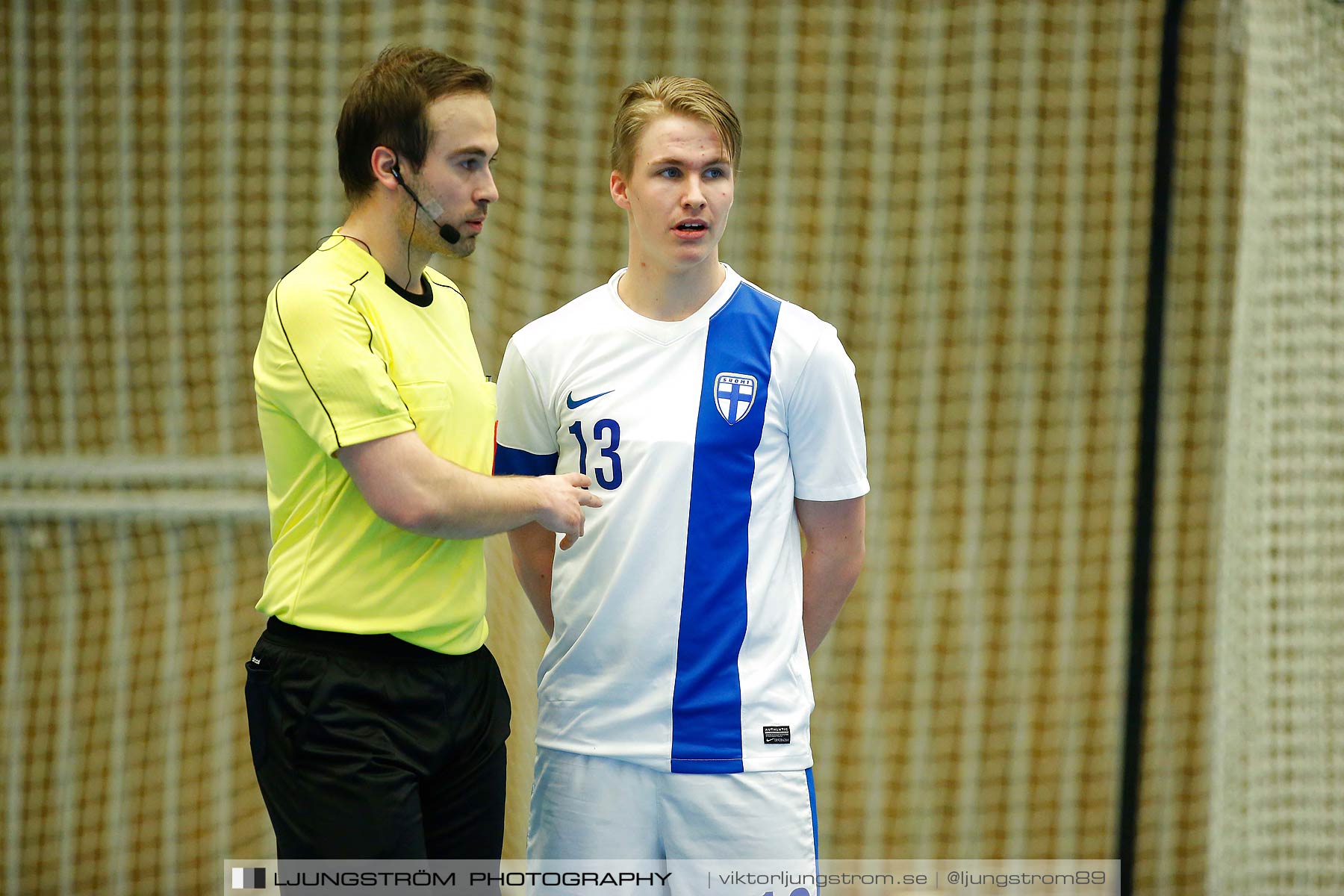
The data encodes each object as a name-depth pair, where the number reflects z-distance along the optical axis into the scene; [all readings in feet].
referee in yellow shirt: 41.59
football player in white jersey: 42.16
